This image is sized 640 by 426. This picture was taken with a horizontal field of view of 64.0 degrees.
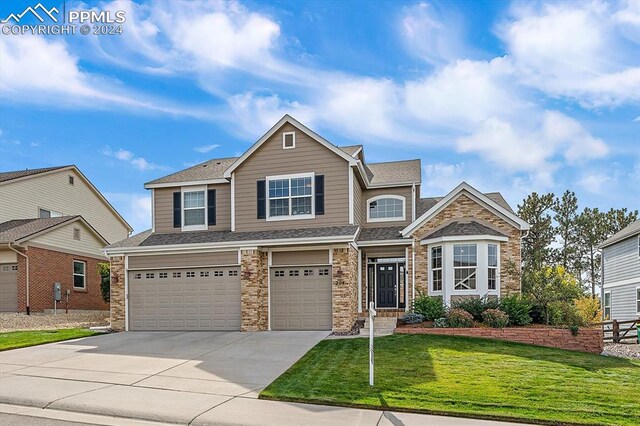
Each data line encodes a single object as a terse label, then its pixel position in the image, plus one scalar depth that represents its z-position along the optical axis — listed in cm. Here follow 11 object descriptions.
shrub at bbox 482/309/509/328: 1521
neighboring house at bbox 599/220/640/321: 2488
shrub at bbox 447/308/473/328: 1544
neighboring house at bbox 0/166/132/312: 2302
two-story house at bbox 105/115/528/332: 1739
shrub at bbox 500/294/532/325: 1575
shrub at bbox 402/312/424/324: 1653
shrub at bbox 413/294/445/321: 1656
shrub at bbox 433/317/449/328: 1559
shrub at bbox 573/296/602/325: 2455
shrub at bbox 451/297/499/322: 1616
